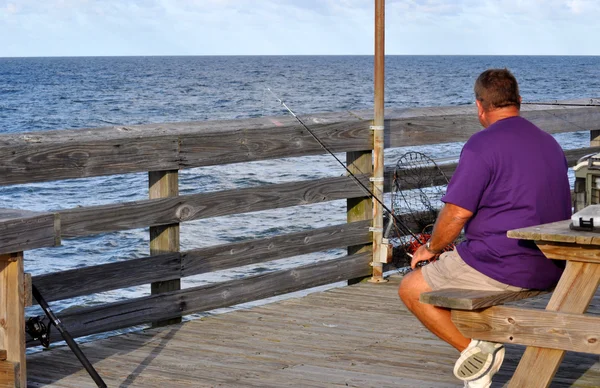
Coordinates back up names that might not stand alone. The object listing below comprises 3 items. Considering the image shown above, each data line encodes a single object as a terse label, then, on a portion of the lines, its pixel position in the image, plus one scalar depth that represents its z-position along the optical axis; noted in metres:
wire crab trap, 6.23
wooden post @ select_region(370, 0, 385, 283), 5.89
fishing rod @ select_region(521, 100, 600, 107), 6.50
